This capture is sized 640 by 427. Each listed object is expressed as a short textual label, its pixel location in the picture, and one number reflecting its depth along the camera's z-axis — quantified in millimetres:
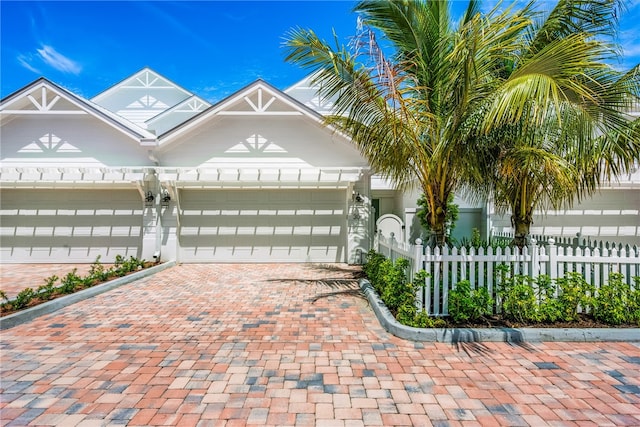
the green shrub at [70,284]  6391
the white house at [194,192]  10461
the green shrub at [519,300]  4582
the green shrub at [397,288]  4848
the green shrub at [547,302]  4570
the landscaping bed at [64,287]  5398
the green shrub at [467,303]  4609
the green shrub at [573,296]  4609
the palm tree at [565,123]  4215
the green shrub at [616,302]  4574
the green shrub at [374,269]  6512
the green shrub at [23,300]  5379
